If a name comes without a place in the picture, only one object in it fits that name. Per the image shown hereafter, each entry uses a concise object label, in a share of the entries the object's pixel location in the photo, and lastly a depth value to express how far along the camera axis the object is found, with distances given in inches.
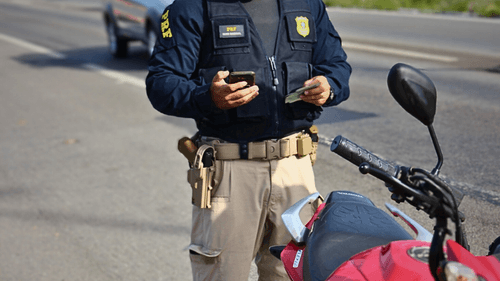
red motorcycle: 48.1
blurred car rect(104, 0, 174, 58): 402.3
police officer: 88.6
